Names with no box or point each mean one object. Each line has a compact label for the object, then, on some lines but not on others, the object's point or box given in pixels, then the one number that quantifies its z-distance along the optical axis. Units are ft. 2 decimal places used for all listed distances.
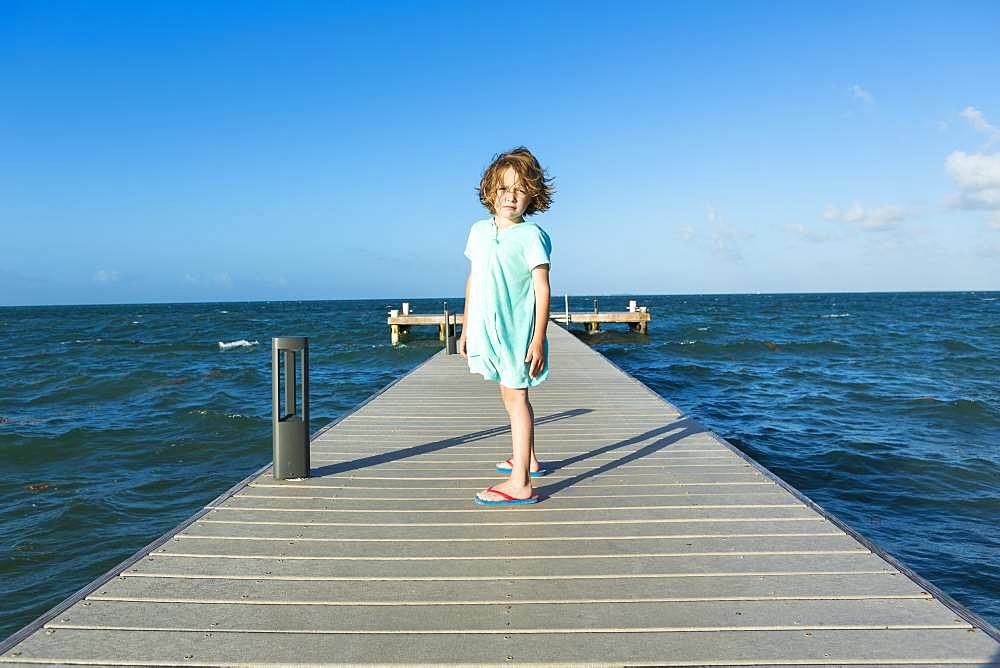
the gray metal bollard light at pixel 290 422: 12.07
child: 10.53
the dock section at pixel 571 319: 73.36
